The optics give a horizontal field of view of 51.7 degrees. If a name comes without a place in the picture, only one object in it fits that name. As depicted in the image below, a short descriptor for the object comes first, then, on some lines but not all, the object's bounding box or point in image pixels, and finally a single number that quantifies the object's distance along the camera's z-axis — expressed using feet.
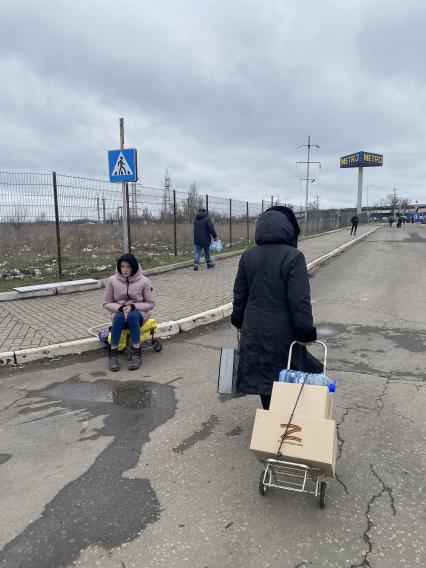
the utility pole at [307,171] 140.57
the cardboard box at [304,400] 9.02
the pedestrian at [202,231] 43.19
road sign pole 29.58
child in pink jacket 18.28
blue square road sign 28.50
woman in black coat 10.46
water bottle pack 9.62
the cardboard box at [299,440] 8.52
